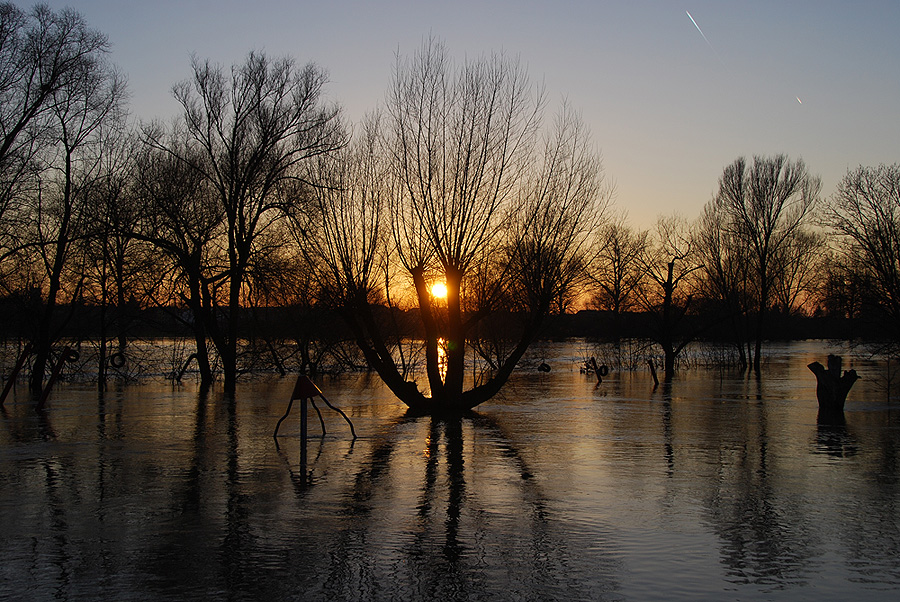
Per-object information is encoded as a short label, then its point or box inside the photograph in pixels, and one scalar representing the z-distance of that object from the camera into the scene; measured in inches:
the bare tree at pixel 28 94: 859.4
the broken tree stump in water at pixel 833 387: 750.5
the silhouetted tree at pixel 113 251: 1071.0
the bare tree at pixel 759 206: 2091.5
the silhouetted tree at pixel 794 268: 2226.9
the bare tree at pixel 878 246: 1181.1
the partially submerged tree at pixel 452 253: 737.6
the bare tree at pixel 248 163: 1078.4
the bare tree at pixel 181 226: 1067.3
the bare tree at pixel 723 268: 2151.8
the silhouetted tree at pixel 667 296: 1536.7
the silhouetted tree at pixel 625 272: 1768.8
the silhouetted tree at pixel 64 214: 1056.2
